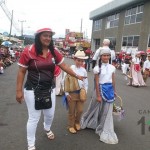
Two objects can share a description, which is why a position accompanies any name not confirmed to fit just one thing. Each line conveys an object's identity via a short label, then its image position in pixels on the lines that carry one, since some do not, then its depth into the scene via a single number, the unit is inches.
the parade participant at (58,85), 209.9
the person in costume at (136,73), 301.0
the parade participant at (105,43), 167.3
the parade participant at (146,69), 305.7
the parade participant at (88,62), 458.8
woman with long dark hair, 91.0
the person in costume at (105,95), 113.1
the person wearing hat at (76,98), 120.6
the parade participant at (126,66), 427.9
